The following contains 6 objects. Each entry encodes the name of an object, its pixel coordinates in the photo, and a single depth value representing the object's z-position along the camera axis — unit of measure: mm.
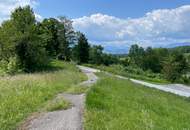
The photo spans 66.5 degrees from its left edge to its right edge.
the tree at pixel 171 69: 26654
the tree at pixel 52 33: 32877
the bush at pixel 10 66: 16600
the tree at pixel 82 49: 33844
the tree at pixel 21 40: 17402
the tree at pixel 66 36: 35503
